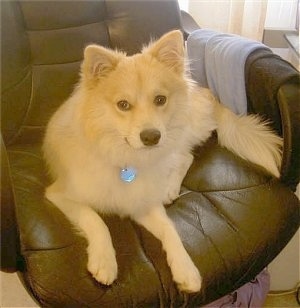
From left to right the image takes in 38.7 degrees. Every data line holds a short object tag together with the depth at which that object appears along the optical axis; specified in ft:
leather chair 3.22
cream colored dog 3.70
